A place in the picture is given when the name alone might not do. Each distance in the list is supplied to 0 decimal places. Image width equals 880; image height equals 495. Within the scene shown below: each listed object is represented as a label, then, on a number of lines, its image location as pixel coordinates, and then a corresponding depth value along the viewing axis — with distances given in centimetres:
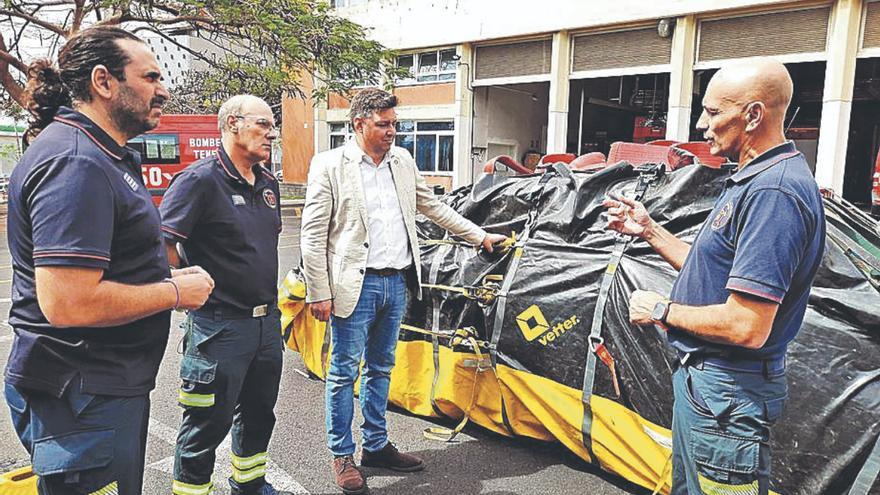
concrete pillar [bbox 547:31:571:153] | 1872
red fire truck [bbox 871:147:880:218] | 884
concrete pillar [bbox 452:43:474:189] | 2102
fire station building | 1492
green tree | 1085
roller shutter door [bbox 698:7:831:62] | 1486
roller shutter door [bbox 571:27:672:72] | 1717
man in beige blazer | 313
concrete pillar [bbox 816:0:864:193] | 1424
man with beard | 160
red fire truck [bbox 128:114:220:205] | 1455
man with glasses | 259
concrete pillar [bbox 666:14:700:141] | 1641
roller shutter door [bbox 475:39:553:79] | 1948
